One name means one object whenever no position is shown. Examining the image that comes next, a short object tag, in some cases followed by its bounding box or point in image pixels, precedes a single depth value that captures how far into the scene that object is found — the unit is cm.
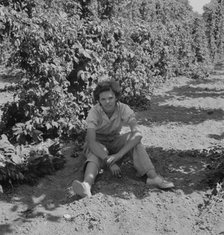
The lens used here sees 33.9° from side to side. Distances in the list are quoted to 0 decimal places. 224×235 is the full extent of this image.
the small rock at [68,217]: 379
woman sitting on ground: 430
